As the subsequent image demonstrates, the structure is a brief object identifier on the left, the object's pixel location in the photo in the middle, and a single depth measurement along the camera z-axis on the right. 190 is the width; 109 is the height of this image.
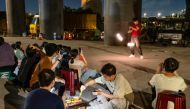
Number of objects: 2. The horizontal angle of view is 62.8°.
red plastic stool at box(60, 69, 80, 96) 3.45
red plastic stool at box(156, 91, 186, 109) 2.27
